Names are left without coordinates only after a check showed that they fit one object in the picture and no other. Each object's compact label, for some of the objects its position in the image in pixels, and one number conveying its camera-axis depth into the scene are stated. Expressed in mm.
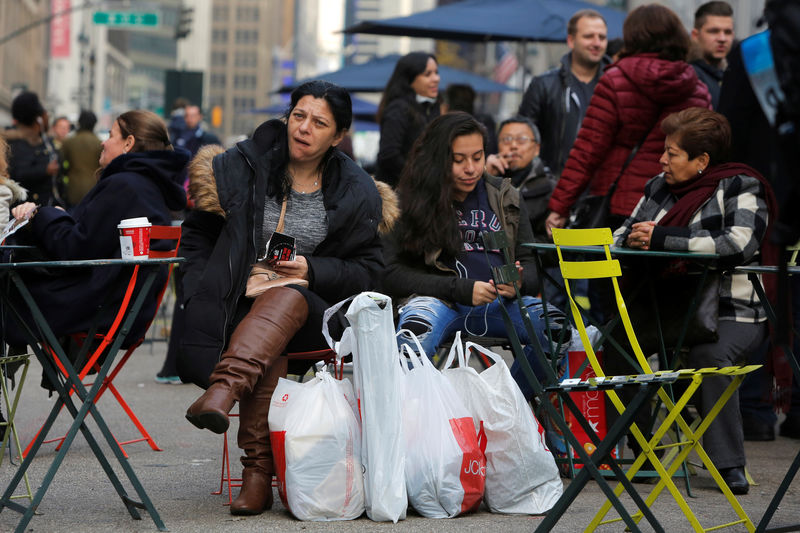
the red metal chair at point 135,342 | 9539
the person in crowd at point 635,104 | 13414
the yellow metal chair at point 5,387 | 10428
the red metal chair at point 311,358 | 9932
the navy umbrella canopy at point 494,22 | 22375
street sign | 67937
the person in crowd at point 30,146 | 20437
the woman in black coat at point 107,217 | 11187
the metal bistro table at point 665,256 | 10023
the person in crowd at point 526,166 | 15492
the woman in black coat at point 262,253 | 9453
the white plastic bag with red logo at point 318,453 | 9273
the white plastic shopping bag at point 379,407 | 9234
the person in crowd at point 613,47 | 18891
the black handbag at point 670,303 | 10992
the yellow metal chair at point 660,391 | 8211
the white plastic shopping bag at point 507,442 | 9719
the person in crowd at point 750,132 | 10781
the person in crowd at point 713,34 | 15789
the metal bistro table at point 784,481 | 8703
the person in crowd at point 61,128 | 37781
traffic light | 79875
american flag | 55425
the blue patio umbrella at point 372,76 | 32281
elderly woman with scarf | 10875
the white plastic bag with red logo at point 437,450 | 9406
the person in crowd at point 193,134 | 27187
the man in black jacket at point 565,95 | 16672
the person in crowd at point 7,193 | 12102
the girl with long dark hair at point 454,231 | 11773
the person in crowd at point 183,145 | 17453
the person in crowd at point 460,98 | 19469
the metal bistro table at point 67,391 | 8602
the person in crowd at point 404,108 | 17000
